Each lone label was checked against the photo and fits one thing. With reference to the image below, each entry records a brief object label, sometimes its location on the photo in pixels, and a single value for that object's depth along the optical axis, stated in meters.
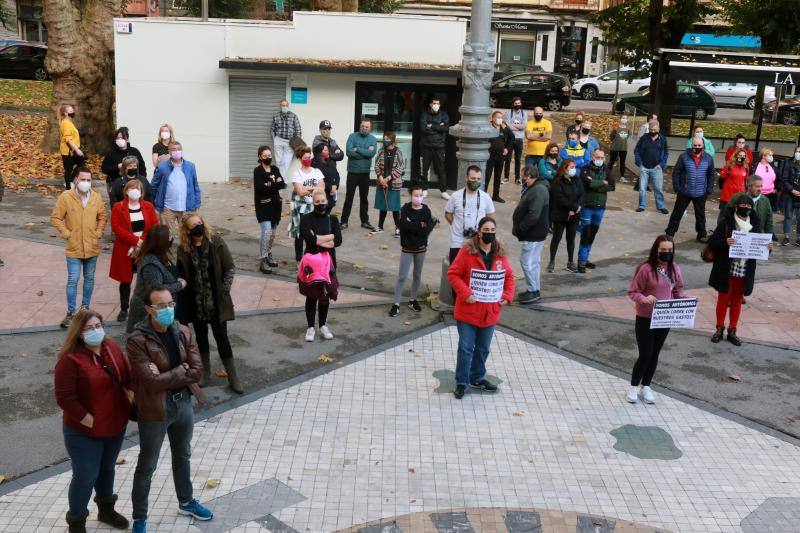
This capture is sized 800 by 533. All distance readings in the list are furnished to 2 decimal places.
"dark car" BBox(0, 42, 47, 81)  35.00
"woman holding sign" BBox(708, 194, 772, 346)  10.35
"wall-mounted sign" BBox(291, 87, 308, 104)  18.62
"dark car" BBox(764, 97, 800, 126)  23.10
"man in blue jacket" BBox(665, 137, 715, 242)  15.11
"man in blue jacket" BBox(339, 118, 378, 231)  14.80
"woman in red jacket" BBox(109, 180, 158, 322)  9.85
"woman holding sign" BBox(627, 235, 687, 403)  8.45
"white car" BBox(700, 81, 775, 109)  34.88
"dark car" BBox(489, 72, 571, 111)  32.09
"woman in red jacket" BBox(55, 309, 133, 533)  5.66
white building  18.38
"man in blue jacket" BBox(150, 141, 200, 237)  12.27
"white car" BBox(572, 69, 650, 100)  37.44
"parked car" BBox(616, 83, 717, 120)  26.33
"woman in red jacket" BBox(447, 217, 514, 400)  8.35
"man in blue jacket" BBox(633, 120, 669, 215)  17.02
